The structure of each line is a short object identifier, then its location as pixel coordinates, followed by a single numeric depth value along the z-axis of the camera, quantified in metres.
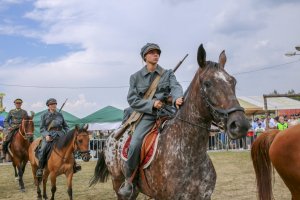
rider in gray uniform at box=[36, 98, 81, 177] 10.50
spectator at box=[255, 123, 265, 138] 23.80
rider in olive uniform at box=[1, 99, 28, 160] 14.01
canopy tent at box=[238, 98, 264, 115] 29.96
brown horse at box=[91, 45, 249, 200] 4.27
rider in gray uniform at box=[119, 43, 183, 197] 5.03
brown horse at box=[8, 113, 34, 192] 13.12
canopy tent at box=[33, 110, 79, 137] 23.60
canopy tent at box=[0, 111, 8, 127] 22.77
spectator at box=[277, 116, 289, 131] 19.11
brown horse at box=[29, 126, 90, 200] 10.19
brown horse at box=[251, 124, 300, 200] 5.98
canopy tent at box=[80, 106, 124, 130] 24.49
